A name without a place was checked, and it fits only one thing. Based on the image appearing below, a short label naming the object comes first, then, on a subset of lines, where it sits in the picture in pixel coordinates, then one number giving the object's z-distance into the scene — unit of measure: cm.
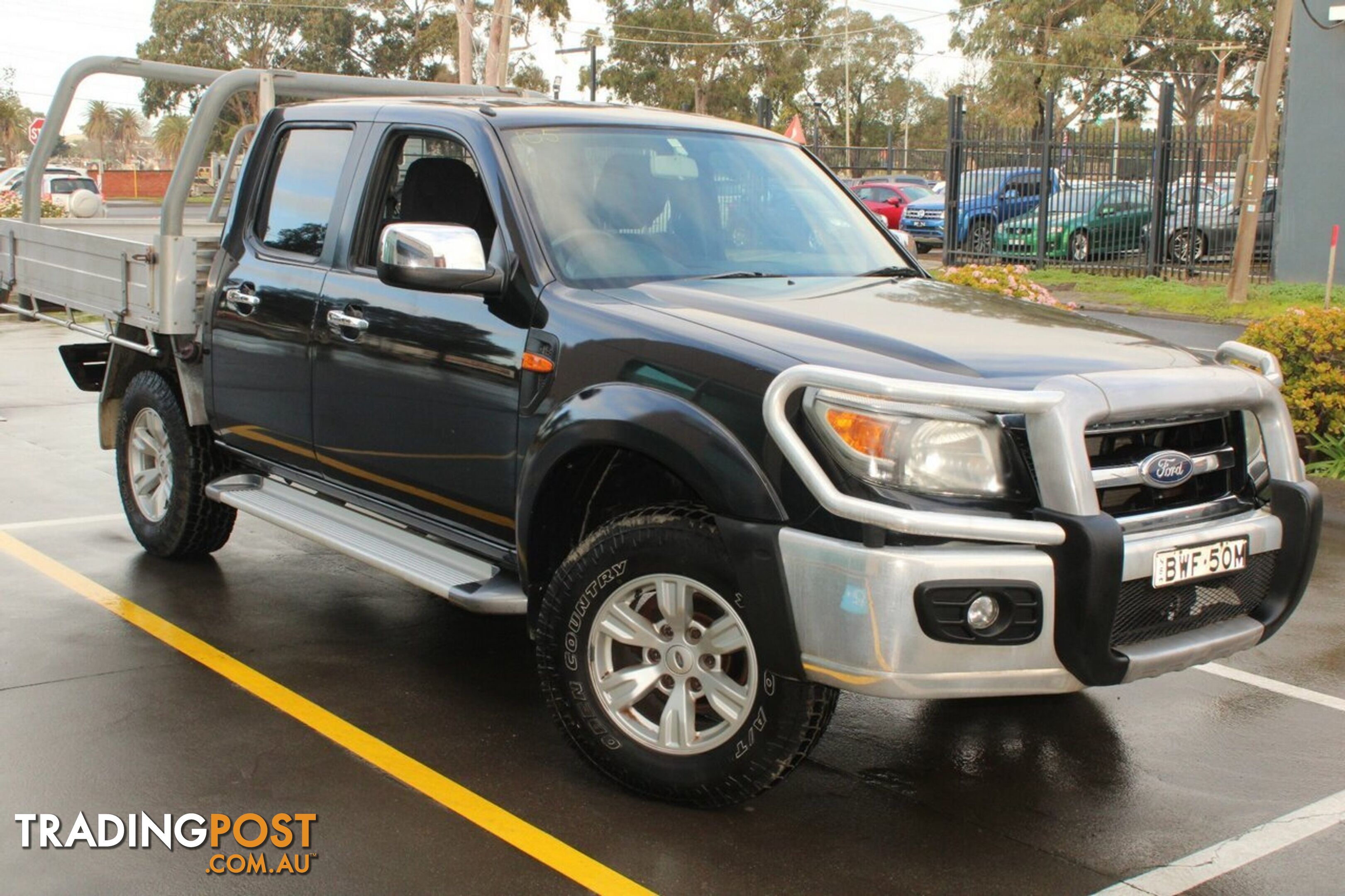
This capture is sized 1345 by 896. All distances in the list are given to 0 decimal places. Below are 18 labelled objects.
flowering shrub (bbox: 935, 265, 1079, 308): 912
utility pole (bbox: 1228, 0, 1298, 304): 1639
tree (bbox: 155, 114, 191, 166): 7219
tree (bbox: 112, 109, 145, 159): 9456
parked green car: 2280
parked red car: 3200
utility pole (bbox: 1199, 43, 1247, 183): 5381
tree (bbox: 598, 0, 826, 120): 6900
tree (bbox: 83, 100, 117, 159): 9062
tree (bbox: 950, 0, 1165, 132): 5794
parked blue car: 2397
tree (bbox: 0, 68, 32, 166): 7066
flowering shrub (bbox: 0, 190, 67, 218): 2248
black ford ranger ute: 349
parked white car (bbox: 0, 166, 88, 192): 3566
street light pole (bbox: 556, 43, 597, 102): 4138
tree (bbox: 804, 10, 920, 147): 7731
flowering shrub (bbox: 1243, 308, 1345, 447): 812
